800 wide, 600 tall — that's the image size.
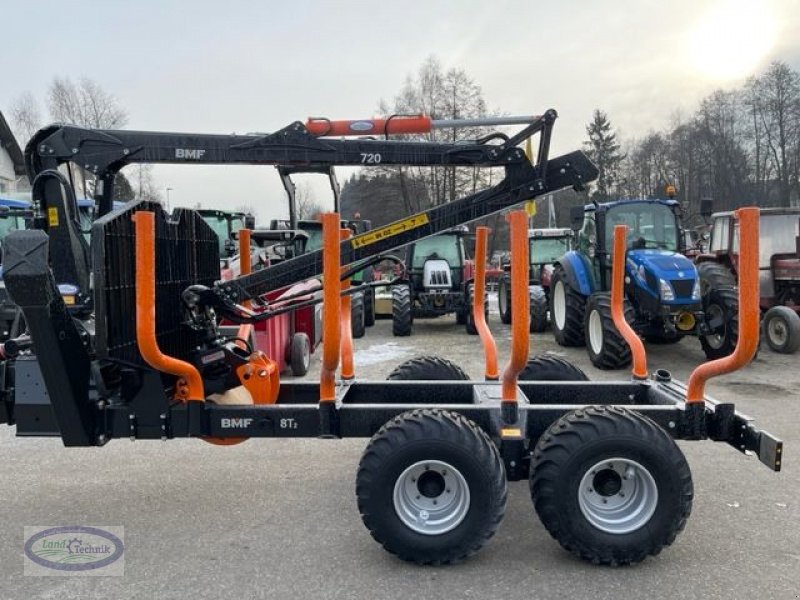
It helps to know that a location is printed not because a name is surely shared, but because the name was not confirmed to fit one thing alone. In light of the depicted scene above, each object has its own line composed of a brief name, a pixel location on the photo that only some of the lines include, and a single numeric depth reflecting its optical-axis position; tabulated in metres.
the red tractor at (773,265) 9.62
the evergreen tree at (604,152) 55.03
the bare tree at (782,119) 44.22
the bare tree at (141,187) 31.17
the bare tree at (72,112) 36.59
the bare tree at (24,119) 43.84
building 33.81
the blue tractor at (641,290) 8.46
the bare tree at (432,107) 31.75
